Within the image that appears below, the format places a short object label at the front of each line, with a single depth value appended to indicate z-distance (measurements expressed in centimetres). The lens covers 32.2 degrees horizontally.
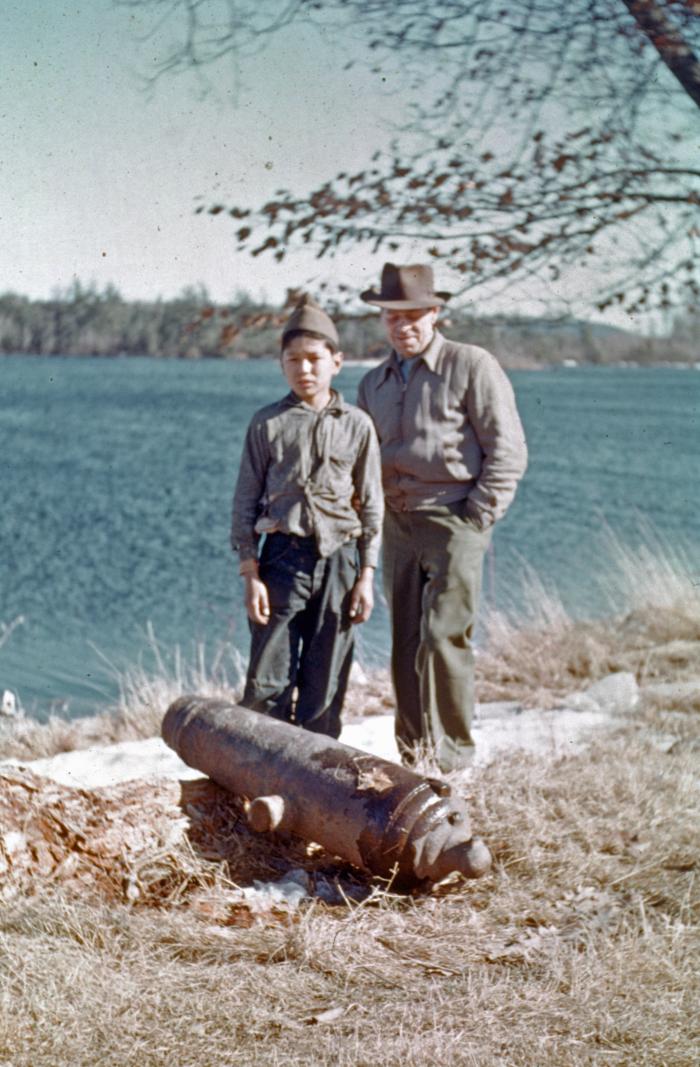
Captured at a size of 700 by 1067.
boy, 500
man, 537
